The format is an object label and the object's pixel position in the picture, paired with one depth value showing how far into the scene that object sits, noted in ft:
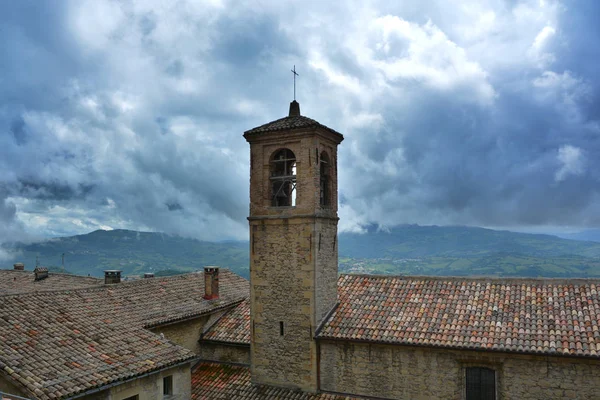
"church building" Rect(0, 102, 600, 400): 51.96
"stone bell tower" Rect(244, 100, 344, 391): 65.26
